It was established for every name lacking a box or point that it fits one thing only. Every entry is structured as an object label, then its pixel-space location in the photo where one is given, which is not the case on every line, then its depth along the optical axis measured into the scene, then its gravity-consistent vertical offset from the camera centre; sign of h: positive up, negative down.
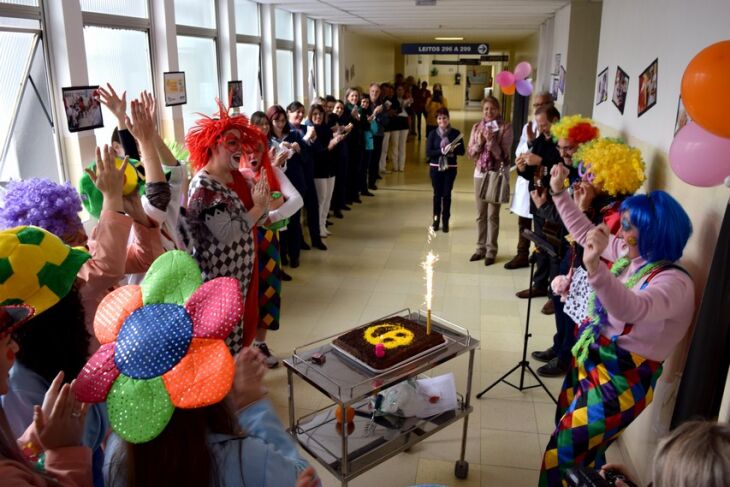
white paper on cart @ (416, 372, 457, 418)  2.82 -1.46
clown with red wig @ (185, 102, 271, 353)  2.94 -0.52
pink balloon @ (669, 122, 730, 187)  1.87 -0.18
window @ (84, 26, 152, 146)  4.48 +0.35
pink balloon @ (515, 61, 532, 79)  8.25 +0.47
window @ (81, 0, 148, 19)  4.33 +0.79
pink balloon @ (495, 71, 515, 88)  8.11 +0.36
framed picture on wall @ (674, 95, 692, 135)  2.46 -0.06
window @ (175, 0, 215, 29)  5.96 +0.99
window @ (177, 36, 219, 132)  6.09 +0.34
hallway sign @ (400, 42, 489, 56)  14.06 +1.37
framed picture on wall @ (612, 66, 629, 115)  3.74 +0.10
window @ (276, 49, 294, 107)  9.31 +0.45
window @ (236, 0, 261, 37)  7.63 +1.17
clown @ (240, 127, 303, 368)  3.85 -1.02
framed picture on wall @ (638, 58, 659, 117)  3.06 +0.09
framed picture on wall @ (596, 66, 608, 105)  4.42 +0.14
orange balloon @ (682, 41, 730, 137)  1.70 +0.05
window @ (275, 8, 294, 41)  9.10 +1.27
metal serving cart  2.42 -1.52
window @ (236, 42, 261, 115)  7.90 +0.42
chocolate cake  2.54 -1.10
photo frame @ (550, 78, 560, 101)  7.93 +0.23
